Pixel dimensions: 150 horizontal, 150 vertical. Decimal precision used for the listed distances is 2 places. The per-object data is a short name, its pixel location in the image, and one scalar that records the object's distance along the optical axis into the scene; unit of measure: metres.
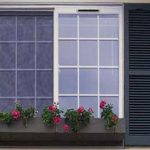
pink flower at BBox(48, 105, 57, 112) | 8.45
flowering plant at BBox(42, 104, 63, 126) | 8.40
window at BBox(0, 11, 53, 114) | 8.78
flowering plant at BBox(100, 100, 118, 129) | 8.36
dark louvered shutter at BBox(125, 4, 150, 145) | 8.63
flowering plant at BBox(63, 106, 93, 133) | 8.37
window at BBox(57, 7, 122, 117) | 8.72
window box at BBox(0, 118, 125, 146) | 8.42
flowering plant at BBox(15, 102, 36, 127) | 8.45
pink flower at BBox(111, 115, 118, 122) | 8.34
